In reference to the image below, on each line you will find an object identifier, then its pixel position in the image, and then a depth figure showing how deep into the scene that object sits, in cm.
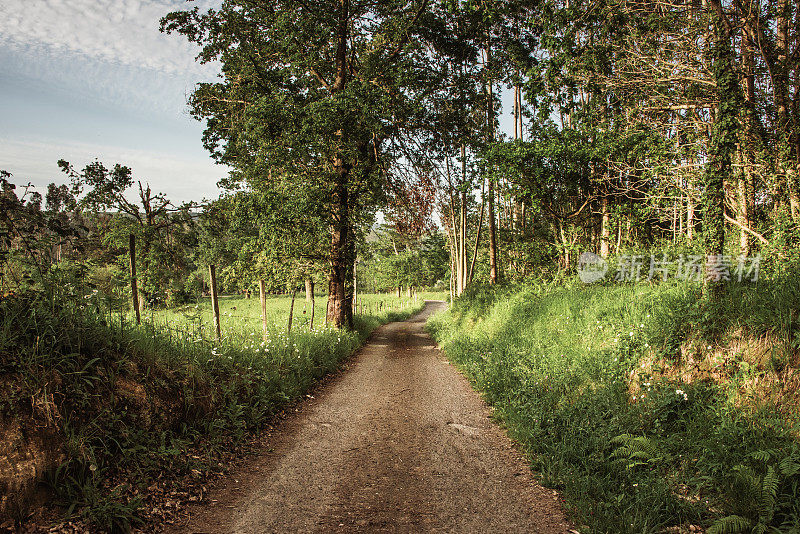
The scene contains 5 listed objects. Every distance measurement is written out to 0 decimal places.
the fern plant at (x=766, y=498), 319
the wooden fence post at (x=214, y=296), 732
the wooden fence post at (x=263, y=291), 1107
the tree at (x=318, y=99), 1104
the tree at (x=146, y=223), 1841
